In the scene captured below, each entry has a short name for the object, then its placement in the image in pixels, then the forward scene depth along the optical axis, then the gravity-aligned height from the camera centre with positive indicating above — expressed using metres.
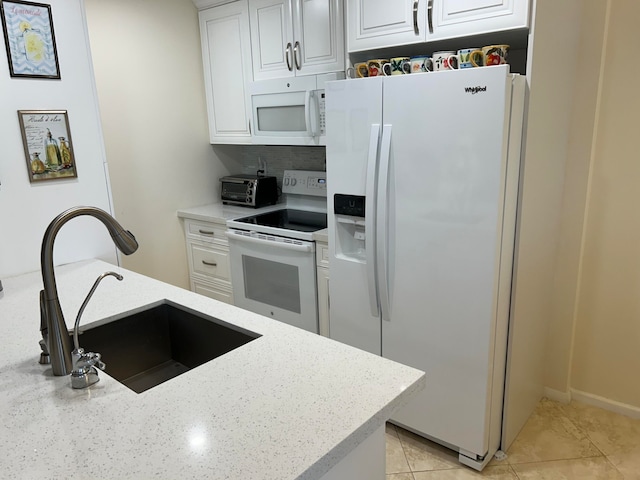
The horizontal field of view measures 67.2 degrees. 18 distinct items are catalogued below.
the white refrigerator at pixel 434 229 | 1.81 -0.43
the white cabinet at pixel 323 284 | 2.60 -0.84
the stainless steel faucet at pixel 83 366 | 1.17 -0.55
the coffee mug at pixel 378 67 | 2.15 +0.26
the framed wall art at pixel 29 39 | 1.89 +0.38
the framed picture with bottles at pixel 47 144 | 1.99 -0.04
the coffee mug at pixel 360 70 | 2.26 +0.26
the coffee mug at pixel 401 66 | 2.09 +0.25
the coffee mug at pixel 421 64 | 2.05 +0.25
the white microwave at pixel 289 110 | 2.69 +0.10
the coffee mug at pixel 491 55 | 1.87 +0.25
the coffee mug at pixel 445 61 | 1.97 +0.25
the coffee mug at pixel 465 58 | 1.92 +0.25
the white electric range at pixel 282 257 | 2.71 -0.74
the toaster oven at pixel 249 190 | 3.29 -0.41
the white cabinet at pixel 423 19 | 1.80 +0.41
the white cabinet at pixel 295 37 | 2.55 +0.50
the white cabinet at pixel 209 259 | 3.19 -0.86
